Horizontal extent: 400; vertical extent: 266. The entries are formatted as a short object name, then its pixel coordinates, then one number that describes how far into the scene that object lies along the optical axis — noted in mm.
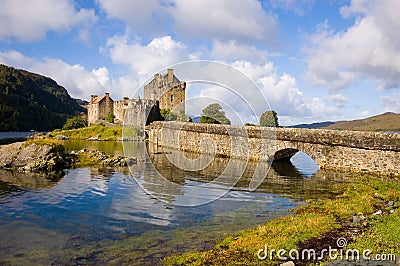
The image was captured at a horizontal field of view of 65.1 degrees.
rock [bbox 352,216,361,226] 12920
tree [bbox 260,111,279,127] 38741
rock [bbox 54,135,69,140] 77225
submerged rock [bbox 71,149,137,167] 32194
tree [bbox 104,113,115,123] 102850
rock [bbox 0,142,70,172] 27750
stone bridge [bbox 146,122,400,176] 26656
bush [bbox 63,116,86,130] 106375
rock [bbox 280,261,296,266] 8856
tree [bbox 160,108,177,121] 63144
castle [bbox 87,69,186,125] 75650
